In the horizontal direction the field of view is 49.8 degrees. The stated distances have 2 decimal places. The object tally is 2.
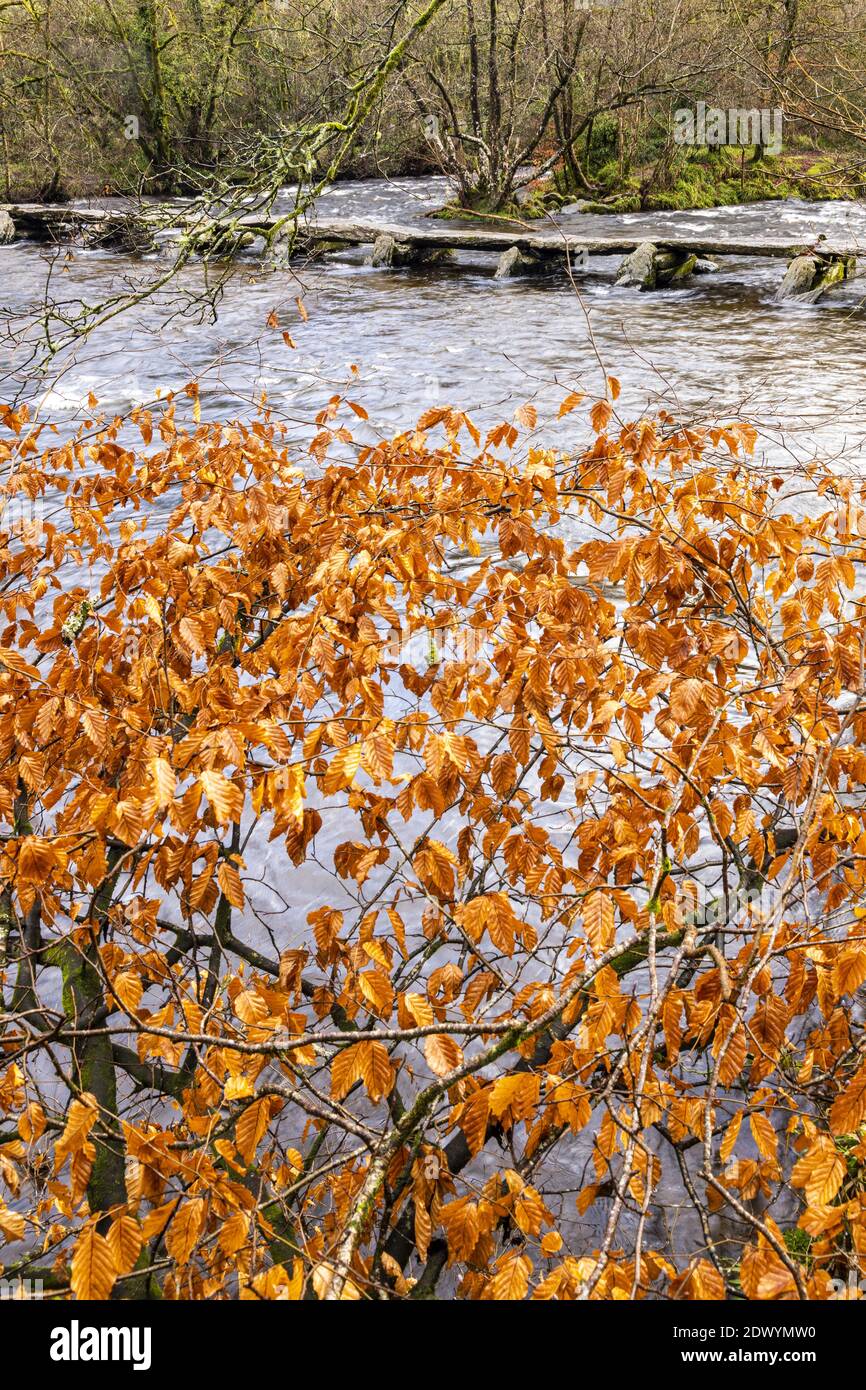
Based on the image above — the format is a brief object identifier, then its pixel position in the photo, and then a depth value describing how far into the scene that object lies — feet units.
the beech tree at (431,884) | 7.34
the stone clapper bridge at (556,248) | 49.24
